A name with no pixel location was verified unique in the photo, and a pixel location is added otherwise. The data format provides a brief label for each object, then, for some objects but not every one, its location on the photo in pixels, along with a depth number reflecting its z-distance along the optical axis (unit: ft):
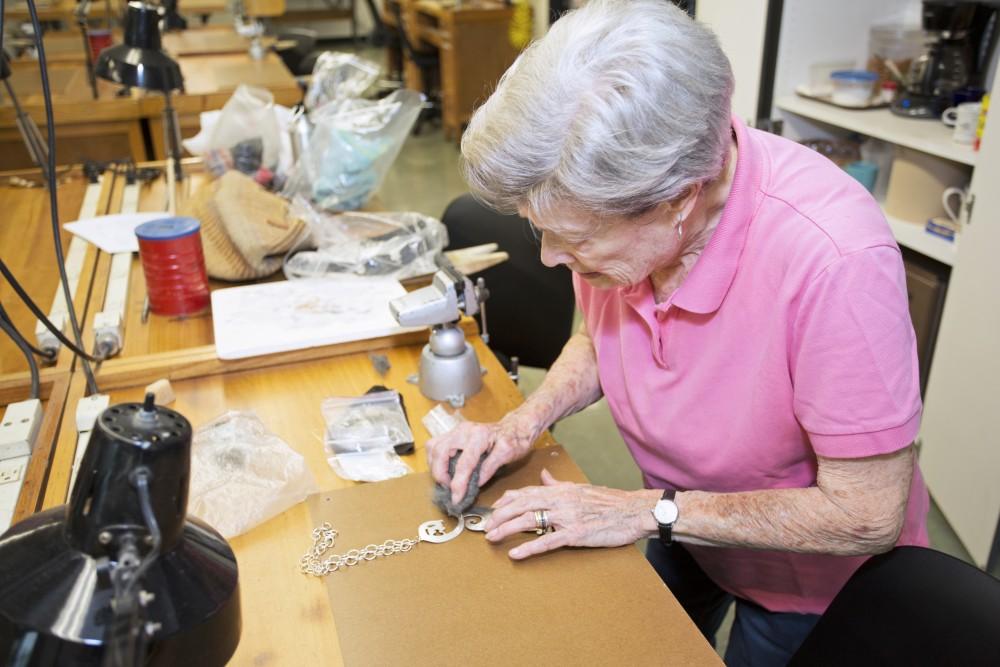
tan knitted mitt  5.83
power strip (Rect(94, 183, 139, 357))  4.84
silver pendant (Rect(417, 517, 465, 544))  3.39
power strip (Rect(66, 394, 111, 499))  4.01
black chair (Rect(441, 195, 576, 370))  6.58
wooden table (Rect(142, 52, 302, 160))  10.25
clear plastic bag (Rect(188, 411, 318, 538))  3.51
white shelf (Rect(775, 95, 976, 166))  7.25
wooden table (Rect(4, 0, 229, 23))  16.83
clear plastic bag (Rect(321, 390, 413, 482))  3.92
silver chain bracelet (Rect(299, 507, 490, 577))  3.28
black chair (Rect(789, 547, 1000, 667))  2.76
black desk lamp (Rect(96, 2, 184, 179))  6.31
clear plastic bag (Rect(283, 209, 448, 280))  5.80
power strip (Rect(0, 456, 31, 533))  3.52
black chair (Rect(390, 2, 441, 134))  20.57
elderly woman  2.86
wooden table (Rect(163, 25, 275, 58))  13.66
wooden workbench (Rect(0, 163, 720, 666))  2.97
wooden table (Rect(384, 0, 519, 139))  18.66
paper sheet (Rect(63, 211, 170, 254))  6.32
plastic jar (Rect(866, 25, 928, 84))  9.07
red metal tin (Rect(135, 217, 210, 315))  5.20
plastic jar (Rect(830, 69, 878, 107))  8.80
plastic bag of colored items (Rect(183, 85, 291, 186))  7.44
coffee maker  7.93
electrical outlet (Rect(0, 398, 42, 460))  3.93
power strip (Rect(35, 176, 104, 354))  4.88
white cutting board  4.81
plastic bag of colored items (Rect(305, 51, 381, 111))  7.54
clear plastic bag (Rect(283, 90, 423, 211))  6.84
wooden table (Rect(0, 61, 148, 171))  9.90
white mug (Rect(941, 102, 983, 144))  7.19
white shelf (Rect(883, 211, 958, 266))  7.53
